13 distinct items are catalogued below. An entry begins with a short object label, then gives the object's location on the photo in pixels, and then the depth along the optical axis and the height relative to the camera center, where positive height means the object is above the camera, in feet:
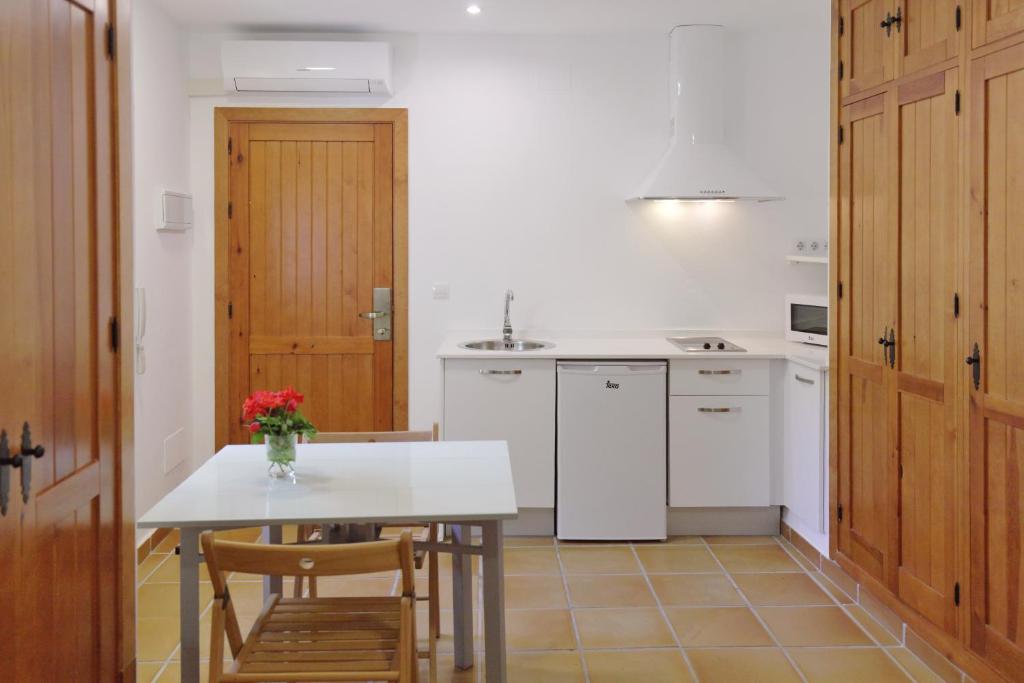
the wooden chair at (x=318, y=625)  6.79 -2.44
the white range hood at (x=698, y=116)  15.94 +3.53
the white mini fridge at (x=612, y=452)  15.05 -2.01
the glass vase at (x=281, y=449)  8.80 -1.14
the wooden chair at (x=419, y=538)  9.97 -2.42
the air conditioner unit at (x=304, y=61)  16.14 +4.40
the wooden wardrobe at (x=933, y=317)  8.63 +0.07
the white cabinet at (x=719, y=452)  15.20 -2.03
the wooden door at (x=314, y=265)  16.83 +1.05
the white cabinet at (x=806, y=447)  13.60 -1.81
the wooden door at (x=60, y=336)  6.41 -0.08
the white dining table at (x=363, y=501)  7.61 -1.48
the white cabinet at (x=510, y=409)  15.19 -1.34
